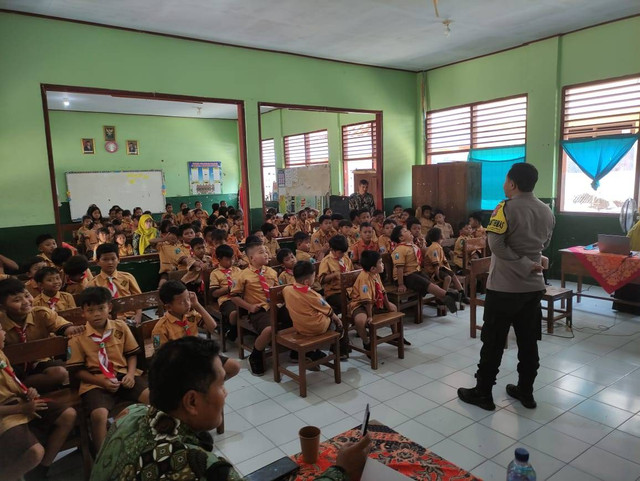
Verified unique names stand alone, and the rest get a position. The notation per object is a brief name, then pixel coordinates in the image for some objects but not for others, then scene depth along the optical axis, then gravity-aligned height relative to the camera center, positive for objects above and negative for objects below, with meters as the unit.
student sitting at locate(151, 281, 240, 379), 3.04 -0.89
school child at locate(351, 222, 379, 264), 5.62 -0.80
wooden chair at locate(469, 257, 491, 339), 4.43 -1.03
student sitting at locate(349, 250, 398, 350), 3.97 -1.04
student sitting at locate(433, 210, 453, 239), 7.20 -0.76
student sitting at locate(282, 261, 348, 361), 3.59 -0.98
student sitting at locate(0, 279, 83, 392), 2.76 -0.88
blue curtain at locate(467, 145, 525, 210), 7.33 +0.19
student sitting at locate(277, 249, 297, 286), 4.51 -0.82
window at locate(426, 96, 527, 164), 7.29 +0.87
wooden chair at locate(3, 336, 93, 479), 2.50 -0.95
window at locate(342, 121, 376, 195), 9.58 +0.74
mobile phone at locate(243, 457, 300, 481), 1.49 -0.98
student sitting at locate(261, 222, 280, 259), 6.13 -0.71
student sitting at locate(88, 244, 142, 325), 3.97 -0.78
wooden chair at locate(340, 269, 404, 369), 3.93 -1.27
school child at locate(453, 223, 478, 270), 6.01 -1.02
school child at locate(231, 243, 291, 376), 3.98 -1.03
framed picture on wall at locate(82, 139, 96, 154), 10.49 +1.07
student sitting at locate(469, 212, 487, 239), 6.80 -0.75
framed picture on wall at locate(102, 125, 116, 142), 10.79 +1.42
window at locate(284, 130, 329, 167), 10.73 +0.87
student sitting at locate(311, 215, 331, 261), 6.35 -0.77
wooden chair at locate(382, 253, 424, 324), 5.00 -1.31
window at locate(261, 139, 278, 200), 12.15 +0.50
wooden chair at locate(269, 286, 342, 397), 3.46 -1.26
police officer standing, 2.95 -0.71
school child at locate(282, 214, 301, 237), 7.51 -0.73
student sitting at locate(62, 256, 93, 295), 3.93 -0.73
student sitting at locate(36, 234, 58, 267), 4.96 -0.58
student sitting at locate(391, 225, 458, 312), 5.06 -1.06
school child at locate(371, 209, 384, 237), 7.20 -0.66
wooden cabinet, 7.44 -0.16
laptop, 4.79 -0.78
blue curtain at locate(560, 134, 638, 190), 6.06 +0.30
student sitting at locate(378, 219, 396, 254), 5.72 -0.77
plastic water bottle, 1.54 -1.02
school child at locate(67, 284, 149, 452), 2.59 -1.03
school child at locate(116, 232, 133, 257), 7.05 -0.87
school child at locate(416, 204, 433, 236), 7.64 -0.67
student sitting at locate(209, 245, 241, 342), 4.38 -0.96
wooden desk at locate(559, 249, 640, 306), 5.23 -1.10
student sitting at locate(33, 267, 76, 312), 3.42 -0.77
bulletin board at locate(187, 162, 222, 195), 12.28 +0.27
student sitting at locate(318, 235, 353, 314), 4.62 -0.89
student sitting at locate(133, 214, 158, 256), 7.66 -0.81
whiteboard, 10.41 +0.01
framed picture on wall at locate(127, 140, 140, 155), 11.12 +1.06
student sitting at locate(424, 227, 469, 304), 5.40 -1.07
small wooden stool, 4.47 -1.33
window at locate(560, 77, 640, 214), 6.04 +0.60
